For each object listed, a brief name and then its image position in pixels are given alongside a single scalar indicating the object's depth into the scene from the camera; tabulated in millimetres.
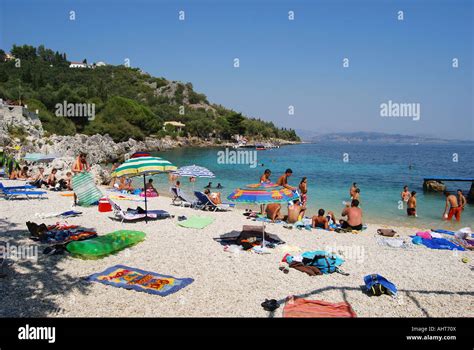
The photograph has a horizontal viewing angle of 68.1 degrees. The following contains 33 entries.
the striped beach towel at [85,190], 13547
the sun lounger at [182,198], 14906
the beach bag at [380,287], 6117
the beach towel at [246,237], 9241
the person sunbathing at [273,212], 12183
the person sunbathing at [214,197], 14973
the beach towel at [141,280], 6109
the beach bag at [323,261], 7325
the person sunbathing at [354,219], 11617
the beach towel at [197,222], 10957
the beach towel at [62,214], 11383
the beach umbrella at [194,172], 15304
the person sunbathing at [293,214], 11875
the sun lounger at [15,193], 14289
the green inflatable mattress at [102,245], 7598
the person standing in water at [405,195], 18264
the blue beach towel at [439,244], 9666
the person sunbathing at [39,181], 18734
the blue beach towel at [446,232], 11431
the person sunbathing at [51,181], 18625
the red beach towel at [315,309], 5324
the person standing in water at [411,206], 15952
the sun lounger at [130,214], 11125
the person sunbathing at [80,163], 14070
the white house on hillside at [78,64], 159938
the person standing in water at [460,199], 15023
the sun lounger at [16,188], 14305
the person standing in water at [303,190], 14796
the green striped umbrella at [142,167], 10180
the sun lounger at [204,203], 14129
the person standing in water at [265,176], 11534
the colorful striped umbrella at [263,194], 8242
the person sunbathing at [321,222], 11562
